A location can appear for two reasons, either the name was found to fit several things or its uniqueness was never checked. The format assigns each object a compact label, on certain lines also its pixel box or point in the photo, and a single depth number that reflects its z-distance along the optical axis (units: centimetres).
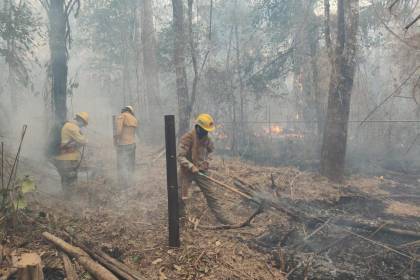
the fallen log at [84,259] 349
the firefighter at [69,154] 717
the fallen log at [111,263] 370
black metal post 444
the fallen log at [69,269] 356
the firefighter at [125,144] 844
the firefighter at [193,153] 586
